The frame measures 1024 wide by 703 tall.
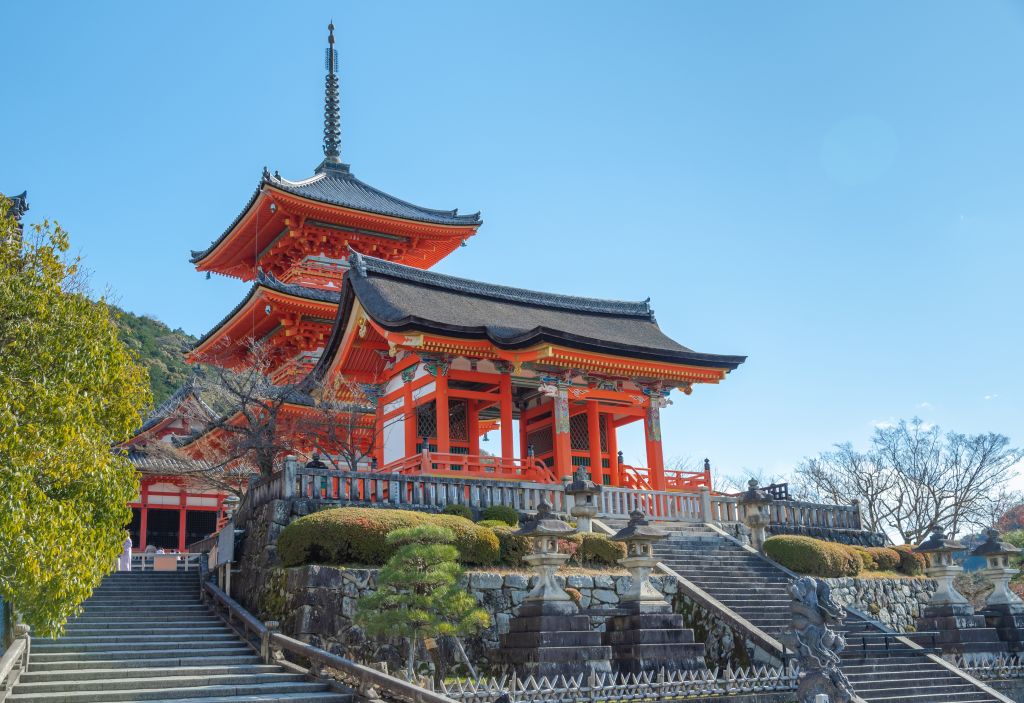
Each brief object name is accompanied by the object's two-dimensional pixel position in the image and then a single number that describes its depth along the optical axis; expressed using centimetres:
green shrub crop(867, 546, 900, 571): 2350
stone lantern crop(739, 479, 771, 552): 2244
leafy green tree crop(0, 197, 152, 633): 1062
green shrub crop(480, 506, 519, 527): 1905
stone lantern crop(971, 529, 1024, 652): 2027
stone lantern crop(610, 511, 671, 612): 1529
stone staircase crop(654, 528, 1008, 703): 1683
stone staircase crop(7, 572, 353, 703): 1282
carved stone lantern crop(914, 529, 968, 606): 2103
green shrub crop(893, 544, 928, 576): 2395
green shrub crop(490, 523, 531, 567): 1744
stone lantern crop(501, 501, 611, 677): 1400
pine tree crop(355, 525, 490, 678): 1368
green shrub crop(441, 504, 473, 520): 1858
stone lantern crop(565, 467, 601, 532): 1913
